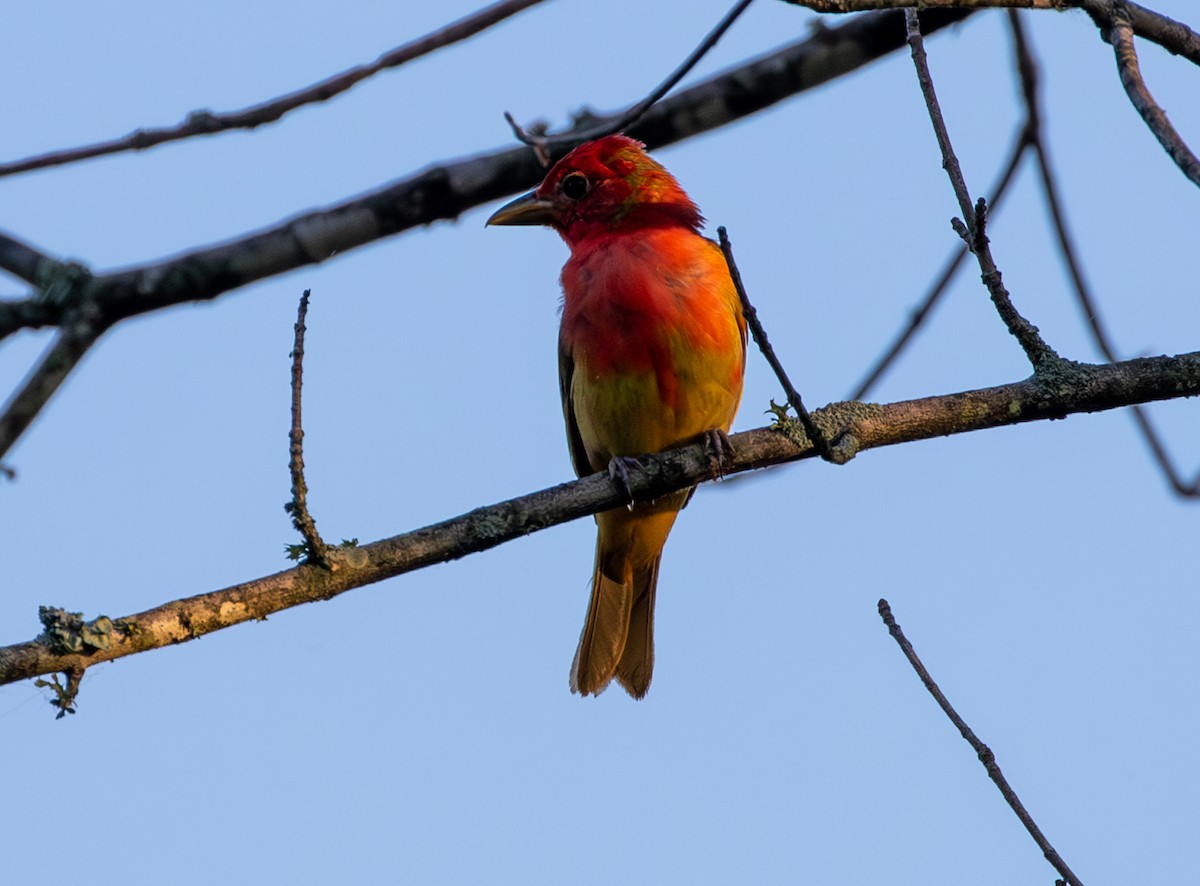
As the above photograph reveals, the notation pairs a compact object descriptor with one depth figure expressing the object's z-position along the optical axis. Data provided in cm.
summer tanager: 1050
